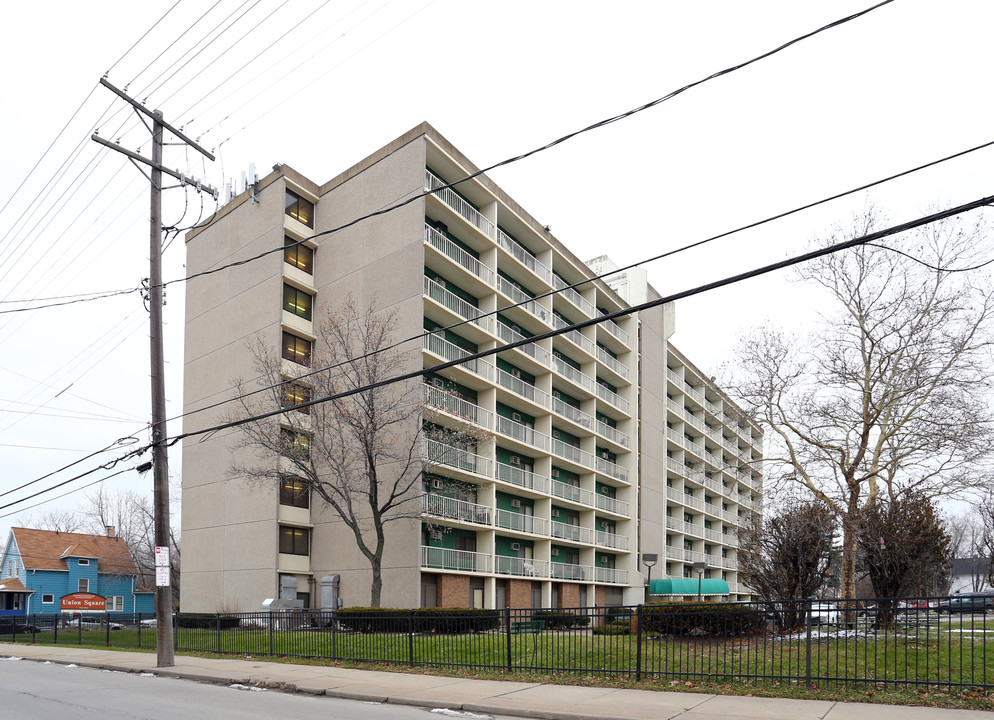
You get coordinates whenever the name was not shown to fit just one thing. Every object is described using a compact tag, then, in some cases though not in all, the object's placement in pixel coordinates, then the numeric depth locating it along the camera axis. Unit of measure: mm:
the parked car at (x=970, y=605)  10948
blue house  56625
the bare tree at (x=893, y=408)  25078
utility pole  19125
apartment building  33438
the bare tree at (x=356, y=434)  29375
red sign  38812
